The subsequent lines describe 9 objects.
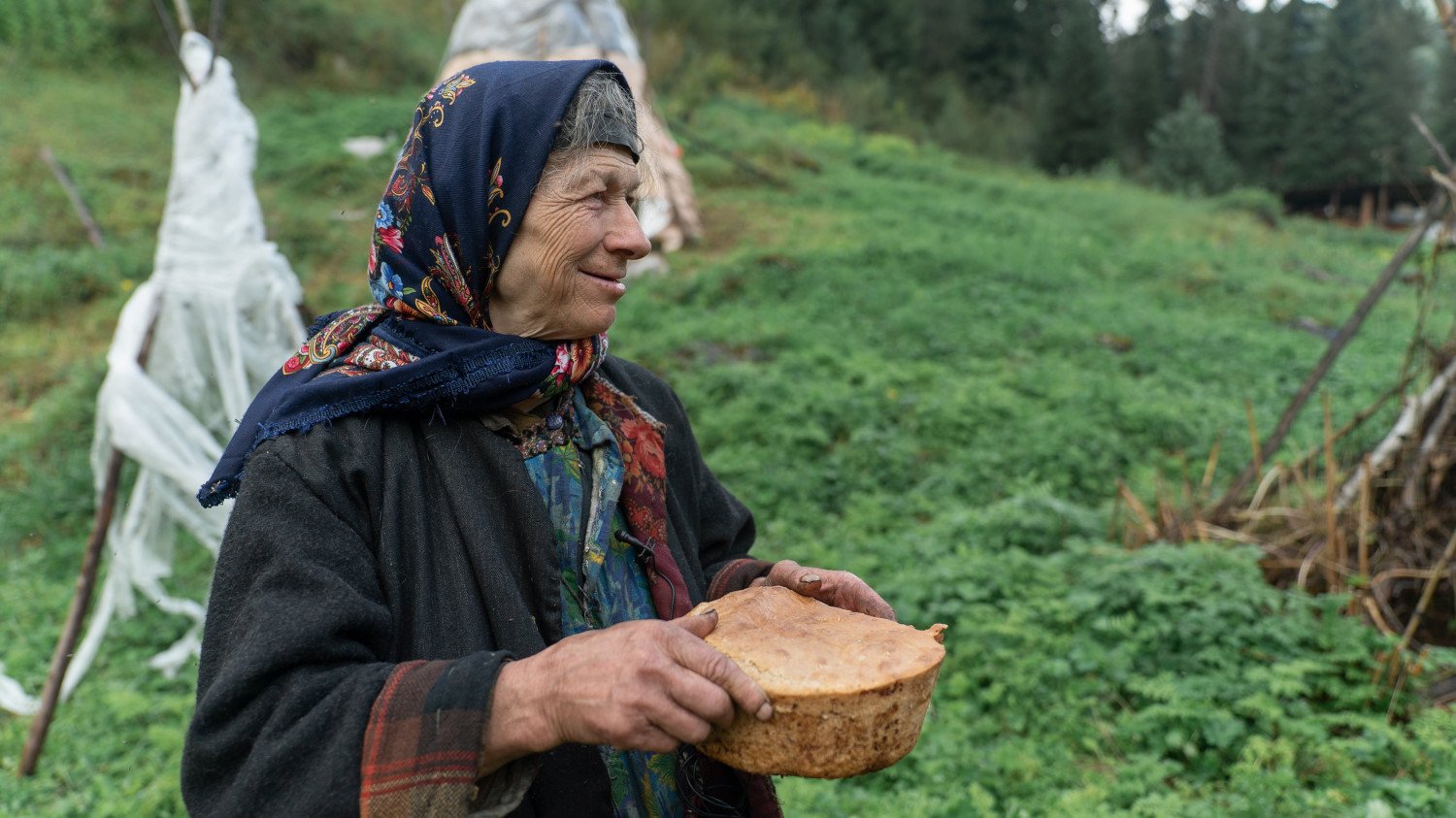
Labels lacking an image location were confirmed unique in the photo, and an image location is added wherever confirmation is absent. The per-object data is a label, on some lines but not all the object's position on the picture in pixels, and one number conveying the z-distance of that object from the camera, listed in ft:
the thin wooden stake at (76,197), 31.48
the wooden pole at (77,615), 12.47
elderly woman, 3.77
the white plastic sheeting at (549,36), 33.06
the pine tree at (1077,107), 100.22
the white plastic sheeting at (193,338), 12.59
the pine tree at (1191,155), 89.04
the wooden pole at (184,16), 13.46
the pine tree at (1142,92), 108.88
